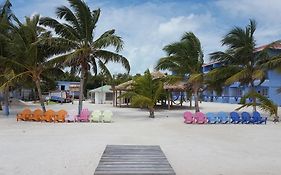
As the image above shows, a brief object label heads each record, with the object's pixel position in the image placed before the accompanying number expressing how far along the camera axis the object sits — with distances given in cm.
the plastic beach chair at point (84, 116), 1136
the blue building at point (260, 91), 2491
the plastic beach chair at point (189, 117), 1111
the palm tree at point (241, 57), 1313
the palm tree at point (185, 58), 1382
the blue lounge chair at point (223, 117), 1126
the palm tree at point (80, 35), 1232
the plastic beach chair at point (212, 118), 1121
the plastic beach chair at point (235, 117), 1122
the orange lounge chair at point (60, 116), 1149
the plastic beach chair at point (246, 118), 1128
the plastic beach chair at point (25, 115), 1200
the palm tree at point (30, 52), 1236
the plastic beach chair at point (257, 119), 1129
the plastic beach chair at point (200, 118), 1103
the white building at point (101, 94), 2848
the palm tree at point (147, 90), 1312
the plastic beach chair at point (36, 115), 1183
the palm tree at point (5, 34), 1342
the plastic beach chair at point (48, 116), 1157
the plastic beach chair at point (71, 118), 1144
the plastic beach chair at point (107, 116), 1130
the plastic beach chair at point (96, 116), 1132
